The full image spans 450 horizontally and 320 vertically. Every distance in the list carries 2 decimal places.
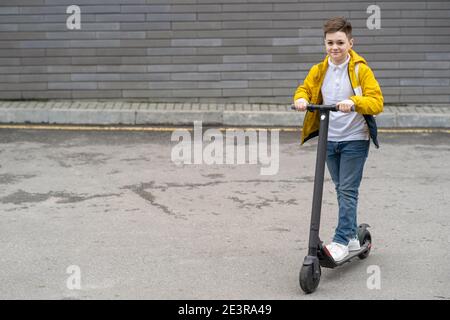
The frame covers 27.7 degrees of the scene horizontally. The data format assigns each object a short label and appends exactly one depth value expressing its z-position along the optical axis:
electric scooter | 5.80
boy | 6.00
